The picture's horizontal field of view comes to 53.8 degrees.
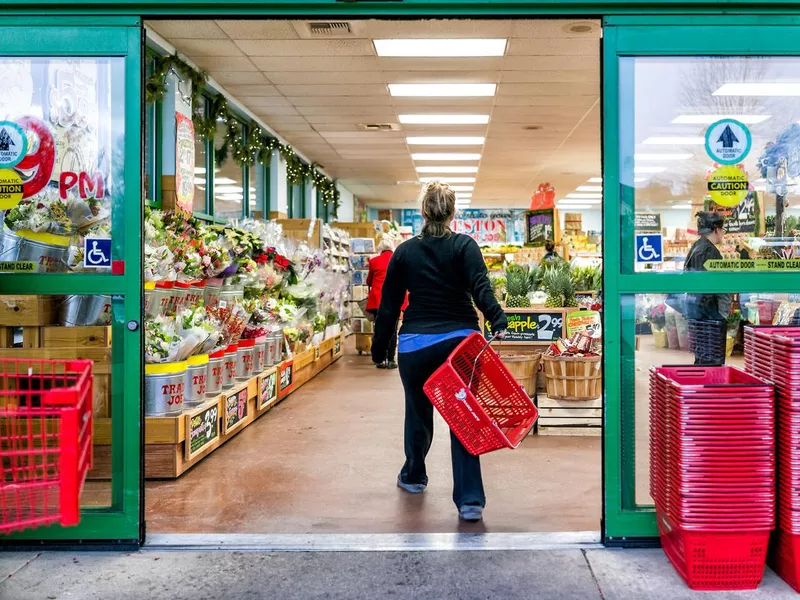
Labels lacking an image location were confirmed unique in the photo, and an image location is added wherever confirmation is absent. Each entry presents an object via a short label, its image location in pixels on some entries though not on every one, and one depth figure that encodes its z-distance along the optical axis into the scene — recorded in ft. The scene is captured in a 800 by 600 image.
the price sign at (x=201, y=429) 15.40
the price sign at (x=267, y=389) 20.84
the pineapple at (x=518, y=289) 20.15
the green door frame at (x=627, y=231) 10.82
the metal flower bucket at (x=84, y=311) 12.98
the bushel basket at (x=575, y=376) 18.07
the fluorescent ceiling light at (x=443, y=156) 44.31
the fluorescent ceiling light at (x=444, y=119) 33.78
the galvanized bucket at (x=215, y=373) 17.21
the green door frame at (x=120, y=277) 10.88
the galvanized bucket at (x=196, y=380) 15.93
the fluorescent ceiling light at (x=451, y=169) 50.19
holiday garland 22.43
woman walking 12.25
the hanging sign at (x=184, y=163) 24.22
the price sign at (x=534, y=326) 19.80
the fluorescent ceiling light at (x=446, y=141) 39.32
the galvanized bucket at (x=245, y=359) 19.63
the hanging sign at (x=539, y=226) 35.96
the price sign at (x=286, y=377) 23.66
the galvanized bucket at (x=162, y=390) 14.97
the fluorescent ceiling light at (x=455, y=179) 55.62
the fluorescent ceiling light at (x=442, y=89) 28.30
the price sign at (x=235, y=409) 17.97
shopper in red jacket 31.63
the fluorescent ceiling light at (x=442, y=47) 23.06
